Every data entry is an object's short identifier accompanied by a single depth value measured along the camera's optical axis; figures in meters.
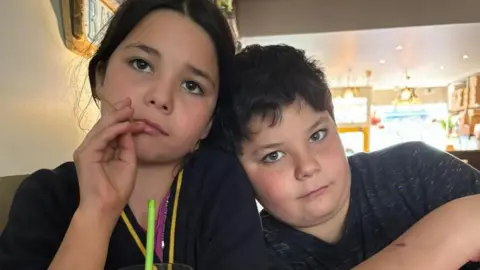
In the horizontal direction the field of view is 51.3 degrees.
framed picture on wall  1.07
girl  0.62
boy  0.81
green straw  0.48
